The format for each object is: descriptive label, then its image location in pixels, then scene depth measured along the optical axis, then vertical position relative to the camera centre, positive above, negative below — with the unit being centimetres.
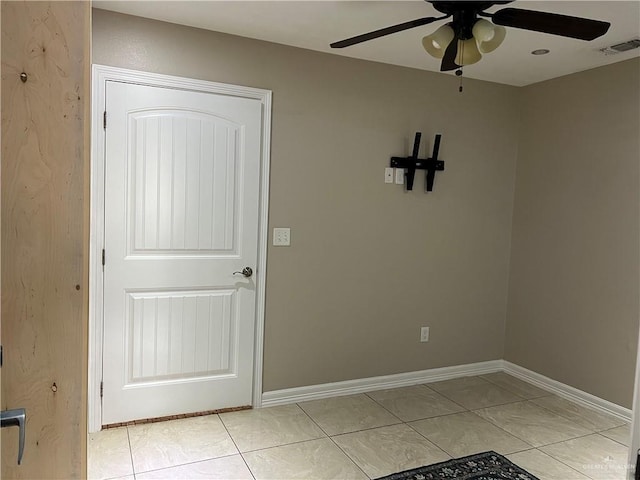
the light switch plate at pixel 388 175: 366 +30
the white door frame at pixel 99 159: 278 +24
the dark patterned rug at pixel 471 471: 254 -134
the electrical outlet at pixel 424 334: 392 -94
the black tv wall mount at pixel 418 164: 366 +40
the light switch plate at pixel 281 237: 330 -18
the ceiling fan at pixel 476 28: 197 +81
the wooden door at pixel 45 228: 97 -6
